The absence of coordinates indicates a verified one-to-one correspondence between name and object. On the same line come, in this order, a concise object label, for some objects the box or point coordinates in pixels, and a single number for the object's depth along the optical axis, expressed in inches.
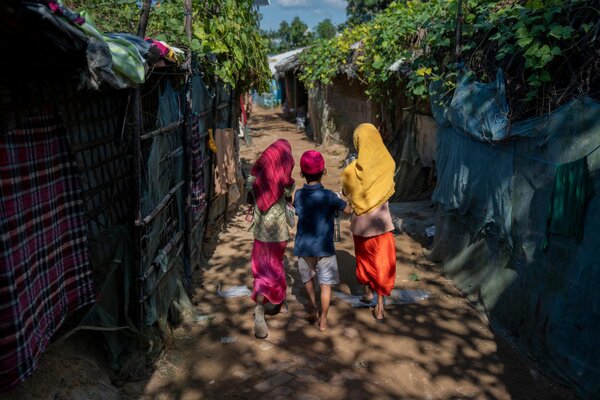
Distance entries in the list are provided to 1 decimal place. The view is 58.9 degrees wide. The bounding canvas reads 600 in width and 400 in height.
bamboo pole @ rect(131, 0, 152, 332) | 141.3
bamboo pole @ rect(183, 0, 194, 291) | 207.9
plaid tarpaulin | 92.8
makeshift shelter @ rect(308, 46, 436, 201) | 331.3
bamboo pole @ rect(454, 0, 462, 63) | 233.6
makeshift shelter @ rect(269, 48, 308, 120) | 1004.6
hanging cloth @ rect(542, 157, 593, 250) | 147.9
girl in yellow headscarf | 189.2
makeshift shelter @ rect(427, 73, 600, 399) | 146.9
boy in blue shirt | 180.2
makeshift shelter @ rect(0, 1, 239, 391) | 89.7
